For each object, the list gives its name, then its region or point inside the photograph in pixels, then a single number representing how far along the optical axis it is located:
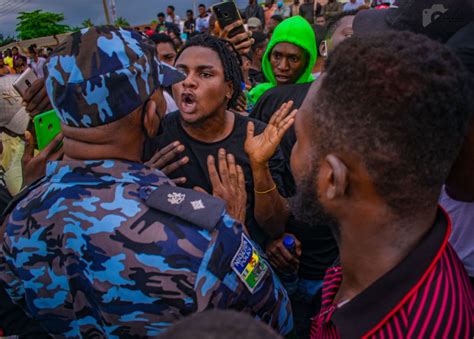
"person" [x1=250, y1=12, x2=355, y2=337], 2.24
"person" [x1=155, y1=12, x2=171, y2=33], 9.69
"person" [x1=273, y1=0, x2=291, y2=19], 14.26
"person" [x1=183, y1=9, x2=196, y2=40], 15.37
